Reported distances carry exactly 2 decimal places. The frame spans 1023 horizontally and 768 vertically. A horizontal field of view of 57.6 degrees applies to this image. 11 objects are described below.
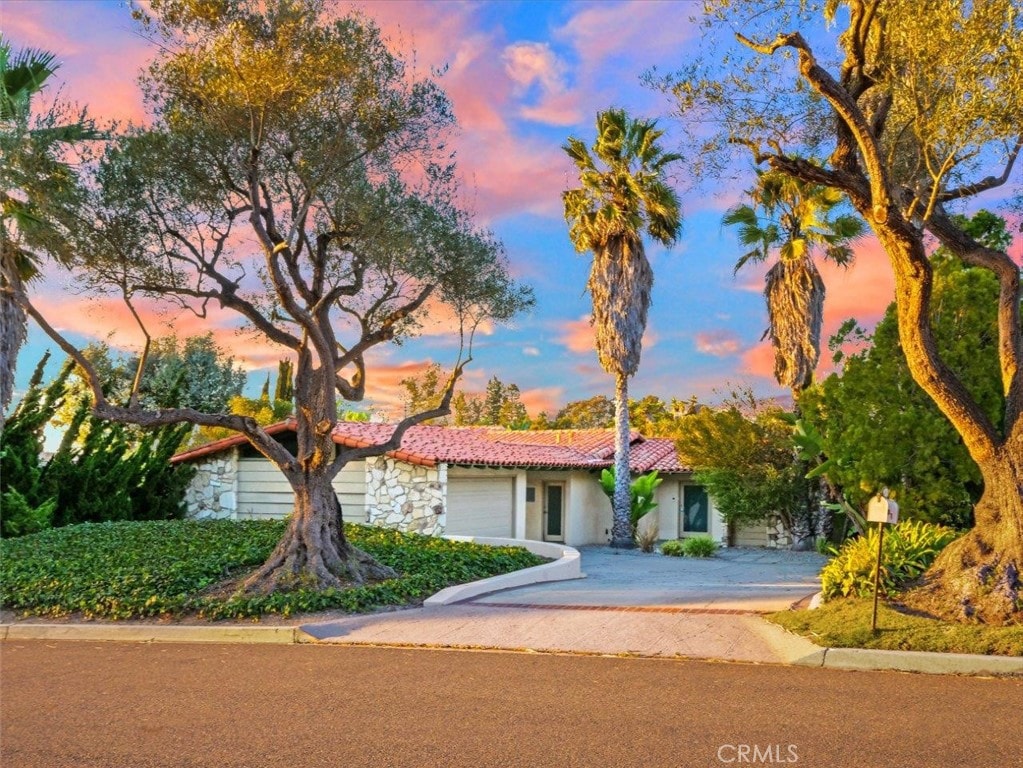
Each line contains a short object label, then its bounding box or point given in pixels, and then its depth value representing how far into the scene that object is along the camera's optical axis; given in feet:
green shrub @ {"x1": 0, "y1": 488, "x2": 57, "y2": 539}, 67.67
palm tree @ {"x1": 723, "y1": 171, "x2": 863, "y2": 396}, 83.87
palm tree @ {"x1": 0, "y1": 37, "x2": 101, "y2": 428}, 37.91
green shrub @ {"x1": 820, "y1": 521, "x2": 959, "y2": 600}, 38.22
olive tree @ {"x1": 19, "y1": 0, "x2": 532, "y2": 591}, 43.93
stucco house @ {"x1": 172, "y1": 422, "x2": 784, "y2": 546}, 79.56
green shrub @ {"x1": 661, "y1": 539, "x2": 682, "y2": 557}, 84.38
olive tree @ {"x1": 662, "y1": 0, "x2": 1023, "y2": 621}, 34.65
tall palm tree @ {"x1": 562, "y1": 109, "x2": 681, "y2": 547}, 88.17
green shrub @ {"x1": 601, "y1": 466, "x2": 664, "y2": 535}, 94.53
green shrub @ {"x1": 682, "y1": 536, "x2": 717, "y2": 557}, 83.41
